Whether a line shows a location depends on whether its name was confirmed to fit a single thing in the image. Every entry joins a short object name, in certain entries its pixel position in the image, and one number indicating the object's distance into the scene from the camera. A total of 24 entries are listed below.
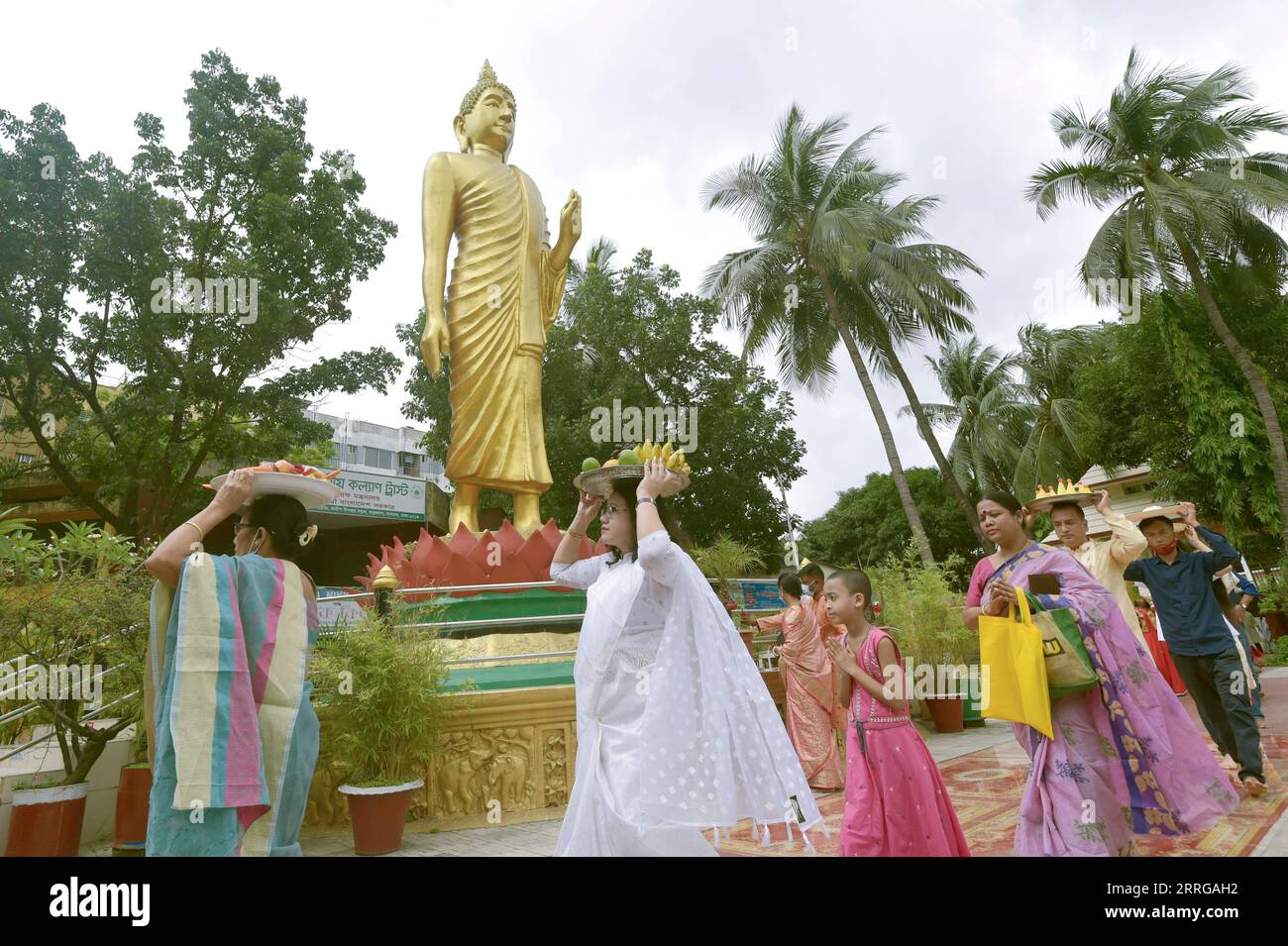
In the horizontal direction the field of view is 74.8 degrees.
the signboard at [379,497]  21.47
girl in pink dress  3.15
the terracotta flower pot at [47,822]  4.08
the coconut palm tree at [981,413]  23.75
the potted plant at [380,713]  4.55
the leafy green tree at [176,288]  12.41
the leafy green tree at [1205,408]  15.25
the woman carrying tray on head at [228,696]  2.42
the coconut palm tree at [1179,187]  13.80
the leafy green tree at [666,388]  18.78
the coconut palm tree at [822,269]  16.44
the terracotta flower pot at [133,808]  4.49
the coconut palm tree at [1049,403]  22.27
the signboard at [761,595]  13.34
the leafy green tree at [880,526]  28.88
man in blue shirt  4.67
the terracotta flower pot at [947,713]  8.49
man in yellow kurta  4.30
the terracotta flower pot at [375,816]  4.52
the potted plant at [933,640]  8.52
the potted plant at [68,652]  4.20
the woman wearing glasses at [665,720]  2.48
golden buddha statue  8.12
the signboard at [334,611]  5.11
